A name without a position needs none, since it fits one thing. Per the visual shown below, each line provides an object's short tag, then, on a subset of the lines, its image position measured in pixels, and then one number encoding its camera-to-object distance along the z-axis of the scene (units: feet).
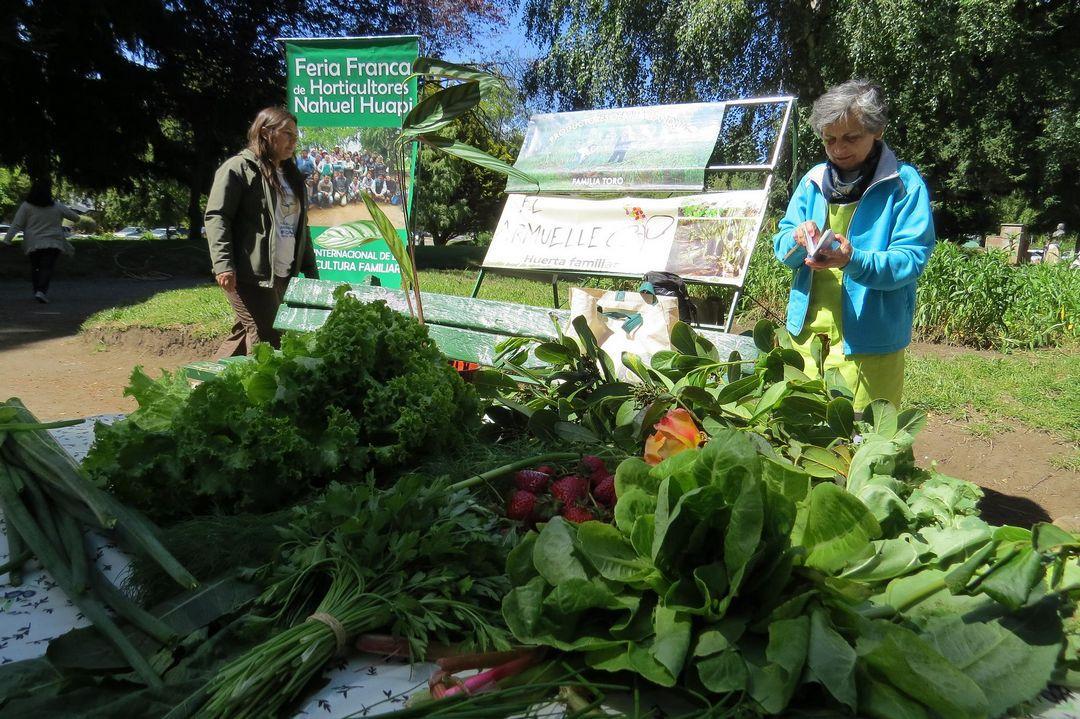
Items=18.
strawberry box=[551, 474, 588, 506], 4.61
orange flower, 4.77
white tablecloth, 3.25
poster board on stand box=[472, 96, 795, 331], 11.35
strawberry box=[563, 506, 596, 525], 4.38
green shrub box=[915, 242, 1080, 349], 26.96
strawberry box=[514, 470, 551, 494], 4.79
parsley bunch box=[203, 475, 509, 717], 3.29
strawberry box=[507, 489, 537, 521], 4.54
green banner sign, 17.33
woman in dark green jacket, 13.50
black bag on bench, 10.62
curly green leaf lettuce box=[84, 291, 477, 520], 4.84
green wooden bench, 7.94
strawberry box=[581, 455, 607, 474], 4.99
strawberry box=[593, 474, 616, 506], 4.66
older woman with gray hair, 7.52
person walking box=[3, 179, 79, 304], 33.17
